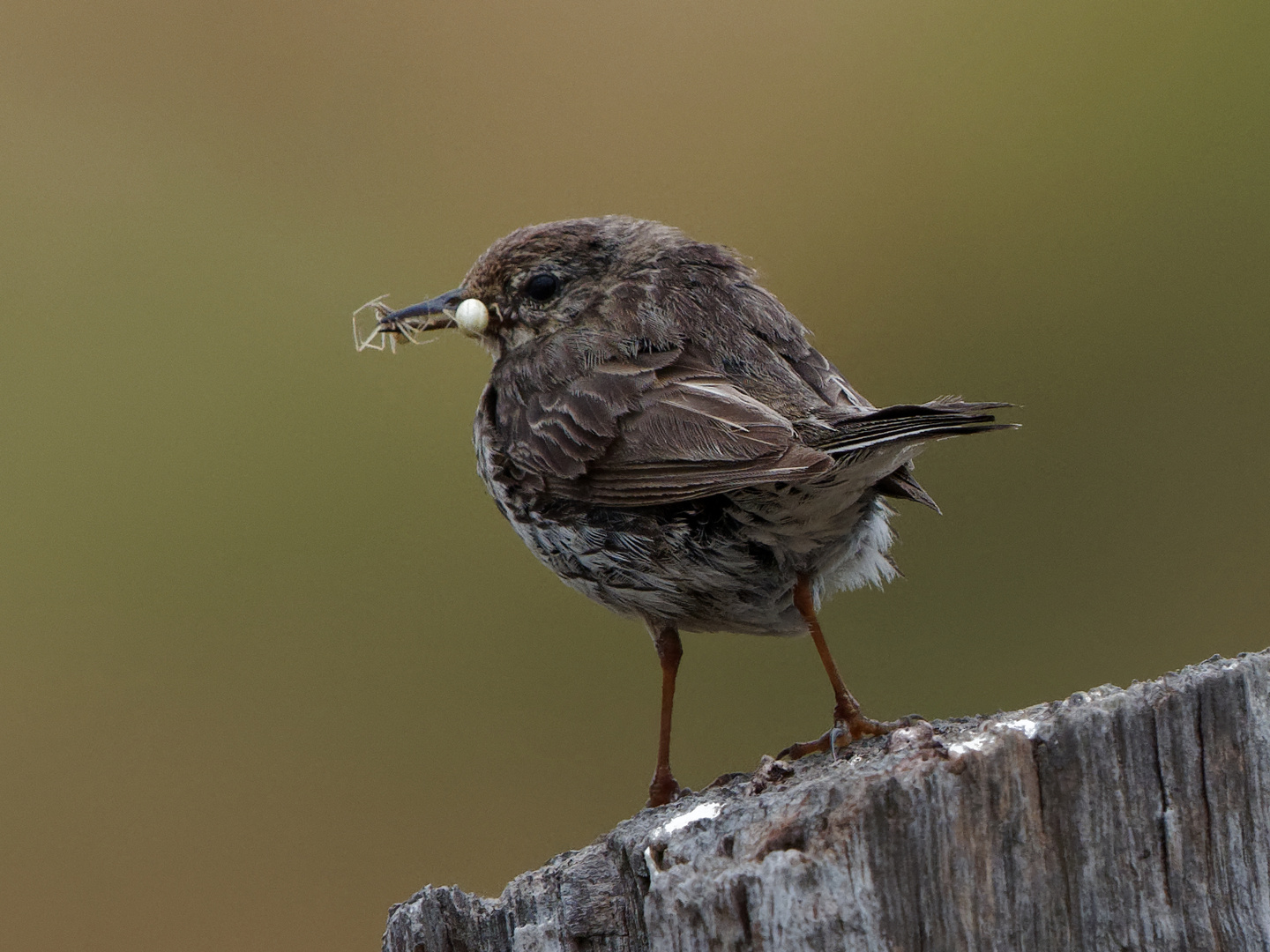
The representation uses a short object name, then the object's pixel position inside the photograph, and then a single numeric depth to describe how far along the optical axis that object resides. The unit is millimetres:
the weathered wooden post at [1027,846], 4676
